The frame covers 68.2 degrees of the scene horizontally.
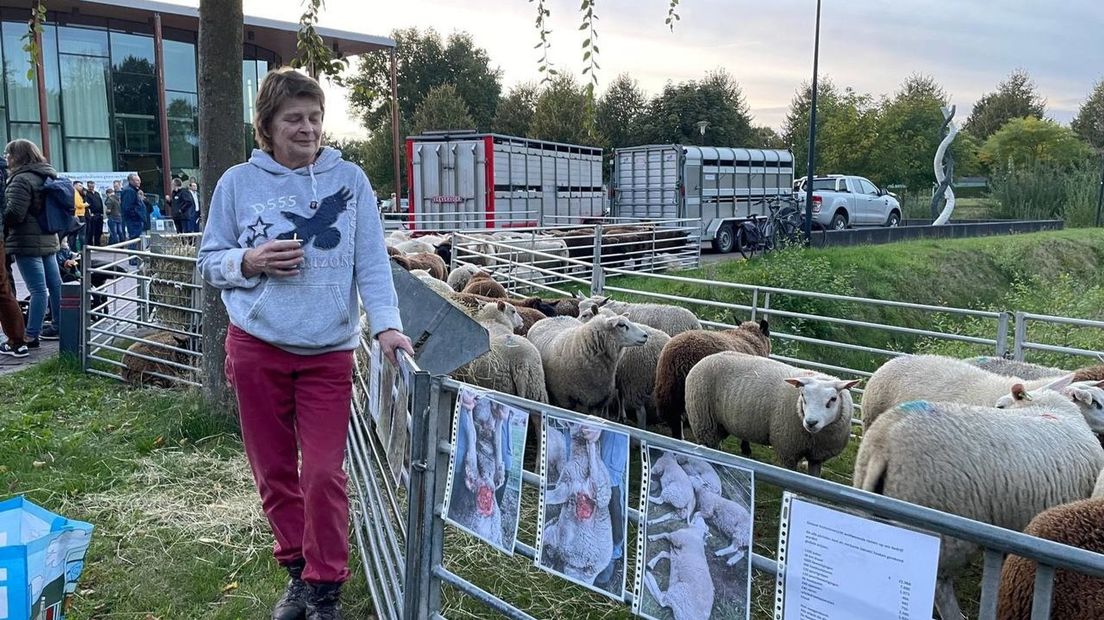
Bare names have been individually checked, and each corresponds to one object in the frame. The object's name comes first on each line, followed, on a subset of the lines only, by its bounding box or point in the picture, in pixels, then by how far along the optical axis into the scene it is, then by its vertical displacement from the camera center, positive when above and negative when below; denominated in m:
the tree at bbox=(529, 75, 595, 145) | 34.54 +3.67
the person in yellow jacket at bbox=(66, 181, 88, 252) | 13.80 -0.02
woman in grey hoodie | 2.62 -0.28
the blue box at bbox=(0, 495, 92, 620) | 2.42 -1.08
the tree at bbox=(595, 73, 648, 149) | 46.44 +5.52
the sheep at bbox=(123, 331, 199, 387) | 6.86 -1.30
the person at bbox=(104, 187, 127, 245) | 17.53 -0.14
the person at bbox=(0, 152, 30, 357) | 7.44 -1.02
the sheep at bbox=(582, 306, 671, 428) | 6.69 -1.36
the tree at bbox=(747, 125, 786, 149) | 55.39 +4.91
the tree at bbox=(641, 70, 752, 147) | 45.19 +5.25
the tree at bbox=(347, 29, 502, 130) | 53.44 +8.99
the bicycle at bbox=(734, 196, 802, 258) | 19.52 -0.55
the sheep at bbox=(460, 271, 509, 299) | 8.71 -0.85
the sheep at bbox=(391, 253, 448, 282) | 10.55 -0.71
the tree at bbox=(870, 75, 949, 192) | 39.09 +3.27
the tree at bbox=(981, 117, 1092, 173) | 44.75 +3.59
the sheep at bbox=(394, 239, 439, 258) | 12.23 -0.58
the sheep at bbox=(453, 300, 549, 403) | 5.45 -1.09
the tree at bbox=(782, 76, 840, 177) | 41.47 +5.17
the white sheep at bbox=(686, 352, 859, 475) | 4.73 -1.25
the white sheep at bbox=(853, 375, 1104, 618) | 3.43 -1.09
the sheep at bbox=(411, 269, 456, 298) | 7.96 -0.76
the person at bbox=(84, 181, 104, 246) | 15.24 -0.14
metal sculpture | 27.44 +0.95
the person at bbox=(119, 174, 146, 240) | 16.44 -0.01
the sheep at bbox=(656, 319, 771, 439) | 6.18 -1.17
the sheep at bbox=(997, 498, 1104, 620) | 2.23 -1.03
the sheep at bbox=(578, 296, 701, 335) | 7.61 -1.00
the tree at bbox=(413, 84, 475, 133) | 44.81 +5.34
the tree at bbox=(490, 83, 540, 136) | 47.81 +5.76
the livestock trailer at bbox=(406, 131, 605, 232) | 18.84 +0.66
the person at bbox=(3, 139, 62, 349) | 7.27 -0.15
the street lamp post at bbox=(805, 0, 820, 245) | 18.18 +0.96
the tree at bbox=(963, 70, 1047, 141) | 64.50 +8.05
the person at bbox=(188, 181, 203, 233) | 18.17 +0.41
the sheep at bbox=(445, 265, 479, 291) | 9.87 -0.82
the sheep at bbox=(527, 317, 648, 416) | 6.07 -1.16
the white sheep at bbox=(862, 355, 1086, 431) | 4.72 -1.06
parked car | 23.61 +0.15
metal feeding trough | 2.94 -0.46
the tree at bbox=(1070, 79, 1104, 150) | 58.38 +6.41
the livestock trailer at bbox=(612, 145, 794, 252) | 21.50 +0.65
